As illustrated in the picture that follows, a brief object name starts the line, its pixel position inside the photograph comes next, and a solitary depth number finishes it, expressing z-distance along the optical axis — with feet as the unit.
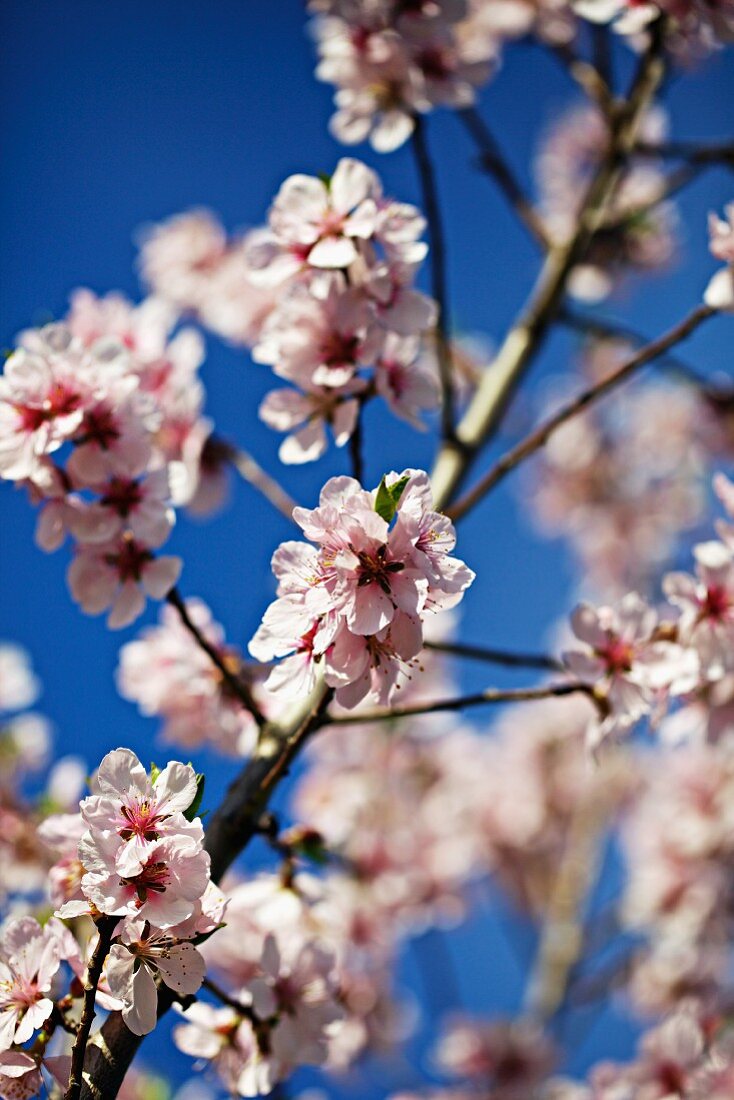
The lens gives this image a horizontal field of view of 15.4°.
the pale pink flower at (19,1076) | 2.41
